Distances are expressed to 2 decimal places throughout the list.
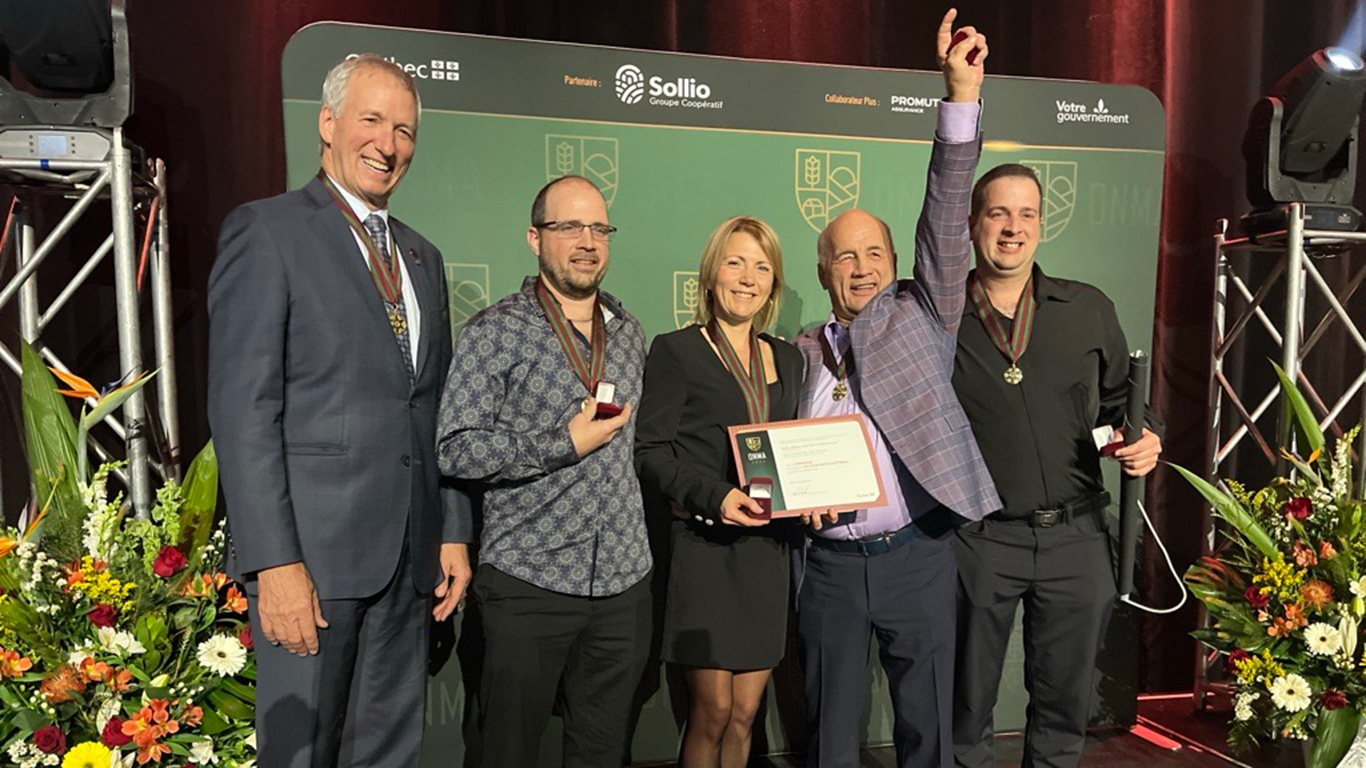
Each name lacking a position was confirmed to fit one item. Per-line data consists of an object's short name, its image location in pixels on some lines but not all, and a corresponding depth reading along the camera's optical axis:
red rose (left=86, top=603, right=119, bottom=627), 2.10
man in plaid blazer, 2.24
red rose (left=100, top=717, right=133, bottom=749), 2.04
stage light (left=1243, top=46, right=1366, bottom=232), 3.26
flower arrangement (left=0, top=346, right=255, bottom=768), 2.07
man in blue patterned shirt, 2.06
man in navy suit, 1.72
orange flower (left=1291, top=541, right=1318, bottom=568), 2.66
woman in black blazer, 2.24
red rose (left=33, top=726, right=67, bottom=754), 1.99
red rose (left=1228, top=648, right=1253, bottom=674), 2.78
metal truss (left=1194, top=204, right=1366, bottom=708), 3.32
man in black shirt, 2.38
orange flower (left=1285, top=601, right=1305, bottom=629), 2.65
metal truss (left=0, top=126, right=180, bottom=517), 2.52
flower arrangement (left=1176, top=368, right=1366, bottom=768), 2.63
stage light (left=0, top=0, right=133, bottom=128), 2.42
